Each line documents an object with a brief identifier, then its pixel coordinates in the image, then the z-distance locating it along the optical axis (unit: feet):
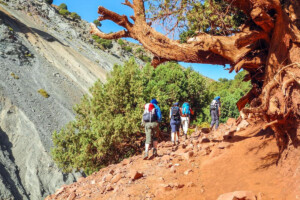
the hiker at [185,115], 30.46
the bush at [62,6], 250.98
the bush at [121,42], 245.24
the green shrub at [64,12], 222.89
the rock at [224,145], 18.37
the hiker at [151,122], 21.79
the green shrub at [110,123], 40.65
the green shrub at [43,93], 98.12
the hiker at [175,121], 26.73
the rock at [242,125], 22.53
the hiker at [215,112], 33.73
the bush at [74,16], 235.09
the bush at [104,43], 212.23
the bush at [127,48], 238.27
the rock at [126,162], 24.04
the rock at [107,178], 19.95
